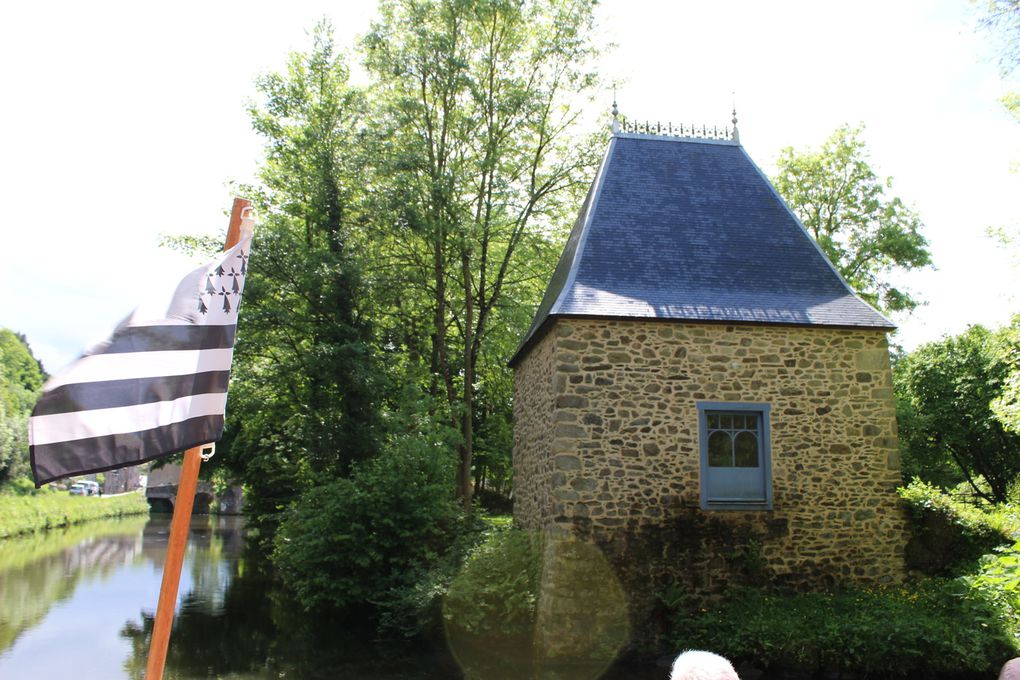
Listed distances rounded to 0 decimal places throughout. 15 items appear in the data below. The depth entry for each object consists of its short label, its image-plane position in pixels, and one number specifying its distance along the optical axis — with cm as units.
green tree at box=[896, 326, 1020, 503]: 2036
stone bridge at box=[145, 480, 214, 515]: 5653
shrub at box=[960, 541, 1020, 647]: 913
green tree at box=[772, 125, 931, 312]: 2370
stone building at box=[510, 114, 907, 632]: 1070
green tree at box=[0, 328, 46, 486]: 3772
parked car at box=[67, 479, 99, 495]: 6102
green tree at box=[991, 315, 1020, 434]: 1208
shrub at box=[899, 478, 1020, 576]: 1116
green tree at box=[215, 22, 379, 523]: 1725
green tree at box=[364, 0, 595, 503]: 1762
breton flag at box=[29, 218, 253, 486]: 333
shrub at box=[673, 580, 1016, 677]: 907
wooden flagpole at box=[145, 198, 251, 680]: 372
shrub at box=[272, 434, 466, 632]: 1309
